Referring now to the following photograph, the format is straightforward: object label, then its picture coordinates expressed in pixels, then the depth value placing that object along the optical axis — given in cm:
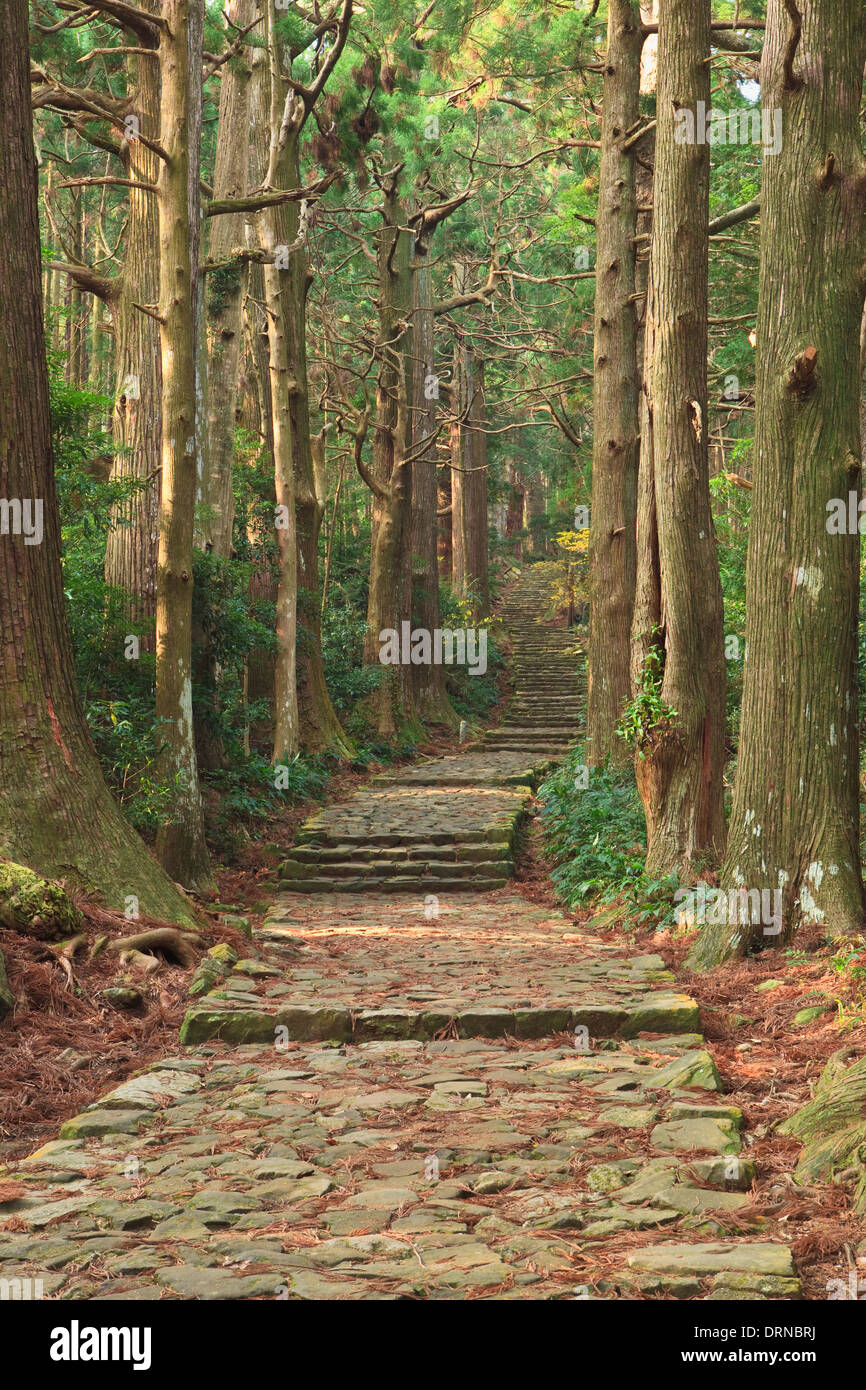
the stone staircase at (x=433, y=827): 1213
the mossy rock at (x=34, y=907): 646
